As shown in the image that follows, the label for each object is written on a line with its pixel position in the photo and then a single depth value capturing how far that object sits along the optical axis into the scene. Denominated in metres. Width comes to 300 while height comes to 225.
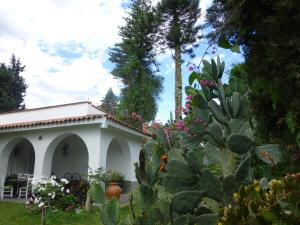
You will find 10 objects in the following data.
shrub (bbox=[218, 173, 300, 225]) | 0.84
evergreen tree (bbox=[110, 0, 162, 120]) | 20.60
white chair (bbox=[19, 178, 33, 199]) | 12.55
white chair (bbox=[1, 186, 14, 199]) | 12.81
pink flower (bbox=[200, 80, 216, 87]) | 2.12
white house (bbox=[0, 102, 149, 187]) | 11.56
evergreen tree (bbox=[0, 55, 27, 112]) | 32.56
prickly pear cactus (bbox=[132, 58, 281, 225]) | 1.38
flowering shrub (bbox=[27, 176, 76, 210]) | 8.96
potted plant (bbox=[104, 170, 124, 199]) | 10.76
